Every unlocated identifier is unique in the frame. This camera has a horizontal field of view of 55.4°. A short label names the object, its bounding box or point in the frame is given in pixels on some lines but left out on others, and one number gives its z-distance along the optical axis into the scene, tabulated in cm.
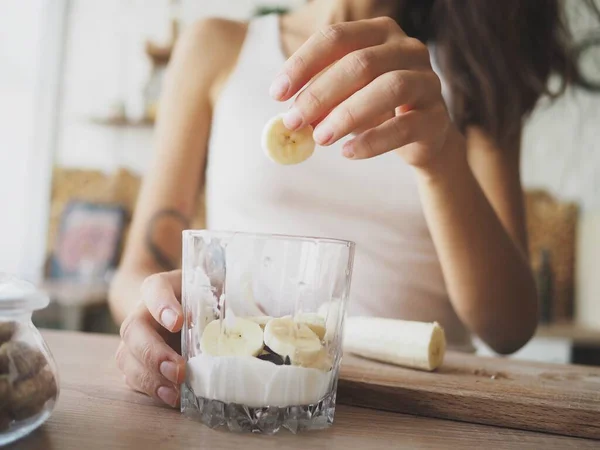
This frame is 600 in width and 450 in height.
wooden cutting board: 40
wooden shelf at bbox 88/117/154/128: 247
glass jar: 30
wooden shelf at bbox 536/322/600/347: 166
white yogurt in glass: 35
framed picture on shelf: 221
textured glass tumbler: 35
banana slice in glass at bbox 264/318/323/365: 35
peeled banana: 52
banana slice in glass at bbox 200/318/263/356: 35
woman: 83
